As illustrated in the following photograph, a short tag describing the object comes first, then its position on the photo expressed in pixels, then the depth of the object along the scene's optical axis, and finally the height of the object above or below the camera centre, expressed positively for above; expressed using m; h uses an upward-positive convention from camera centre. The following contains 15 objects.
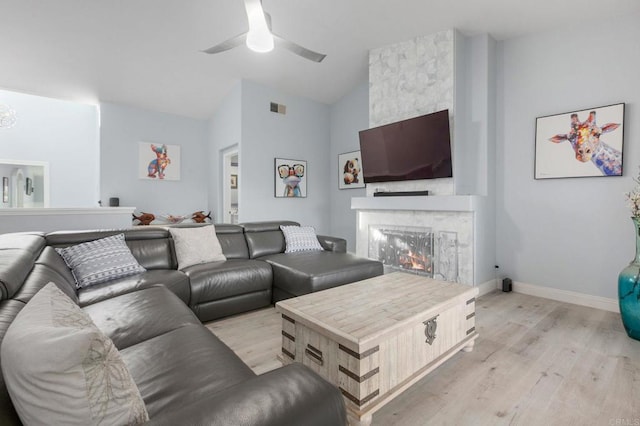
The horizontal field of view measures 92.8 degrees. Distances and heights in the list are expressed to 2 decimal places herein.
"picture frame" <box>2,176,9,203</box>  5.69 +0.45
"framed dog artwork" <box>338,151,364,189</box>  5.33 +0.70
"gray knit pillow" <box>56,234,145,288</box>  2.29 -0.40
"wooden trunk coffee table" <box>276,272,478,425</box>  1.39 -0.66
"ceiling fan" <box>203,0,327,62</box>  2.12 +1.38
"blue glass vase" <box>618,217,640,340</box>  2.23 -0.63
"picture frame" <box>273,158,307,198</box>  5.21 +0.56
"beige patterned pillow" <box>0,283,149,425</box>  0.59 -0.34
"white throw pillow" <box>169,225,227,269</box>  2.84 -0.35
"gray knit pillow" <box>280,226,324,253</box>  3.61 -0.36
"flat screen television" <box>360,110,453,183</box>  3.58 +0.77
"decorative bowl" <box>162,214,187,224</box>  5.55 -0.15
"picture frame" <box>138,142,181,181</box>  5.45 +0.90
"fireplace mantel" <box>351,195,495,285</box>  3.36 -0.13
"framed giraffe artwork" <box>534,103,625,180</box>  2.89 +0.67
